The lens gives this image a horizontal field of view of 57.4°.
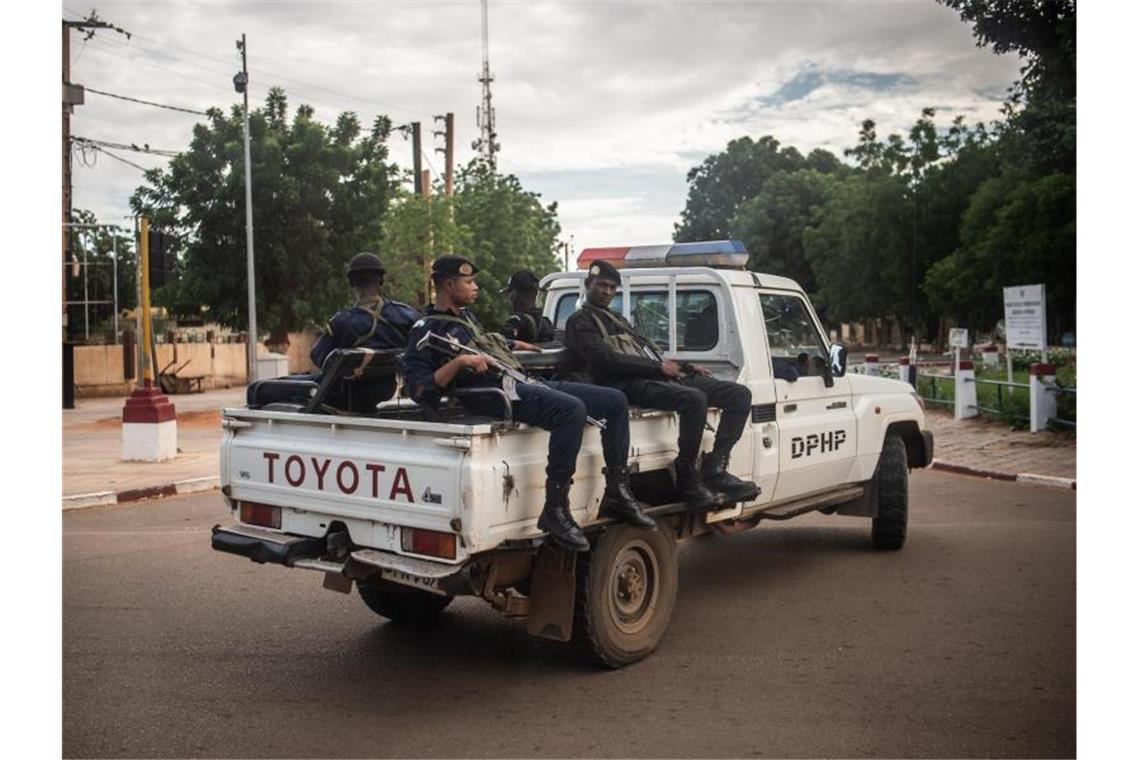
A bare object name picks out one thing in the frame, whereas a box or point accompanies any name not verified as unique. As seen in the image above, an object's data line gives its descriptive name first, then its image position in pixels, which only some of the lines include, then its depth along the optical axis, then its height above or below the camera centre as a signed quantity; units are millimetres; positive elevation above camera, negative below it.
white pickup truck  4305 -589
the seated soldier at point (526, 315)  6547 +268
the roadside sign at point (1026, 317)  13766 +470
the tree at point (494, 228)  36156 +4733
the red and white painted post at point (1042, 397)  13109 -582
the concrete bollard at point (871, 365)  19236 -227
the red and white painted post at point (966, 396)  15648 -668
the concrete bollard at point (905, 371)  17394 -312
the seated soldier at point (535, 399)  4406 -189
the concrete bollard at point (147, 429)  12500 -842
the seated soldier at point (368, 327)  5293 +157
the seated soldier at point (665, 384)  5215 -154
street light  13867 +1133
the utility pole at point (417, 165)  31258 +5988
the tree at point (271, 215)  17609 +2589
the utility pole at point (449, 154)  33500 +6710
